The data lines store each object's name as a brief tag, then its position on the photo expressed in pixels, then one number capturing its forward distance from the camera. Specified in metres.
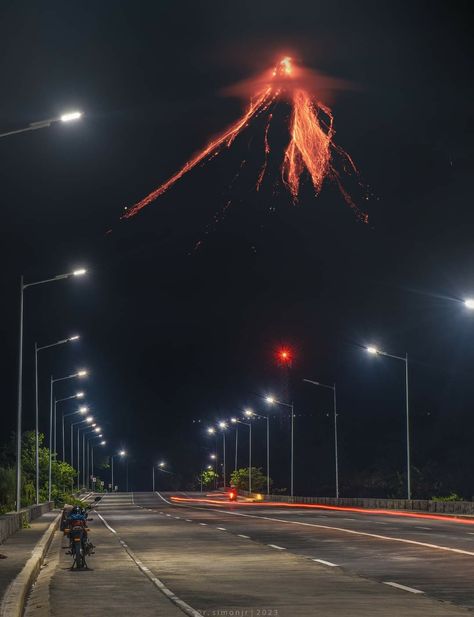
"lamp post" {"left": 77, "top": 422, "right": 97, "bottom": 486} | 151.65
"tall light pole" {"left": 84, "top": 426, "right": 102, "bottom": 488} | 177.32
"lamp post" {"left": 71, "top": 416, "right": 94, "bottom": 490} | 128.23
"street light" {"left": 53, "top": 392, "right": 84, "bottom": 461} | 91.00
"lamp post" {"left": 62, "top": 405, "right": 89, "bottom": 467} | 108.44
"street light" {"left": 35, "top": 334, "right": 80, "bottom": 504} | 64.33
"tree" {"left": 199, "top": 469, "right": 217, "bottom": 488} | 189.48
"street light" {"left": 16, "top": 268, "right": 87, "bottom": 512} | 43.81
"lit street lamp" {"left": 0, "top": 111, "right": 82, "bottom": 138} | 23.00
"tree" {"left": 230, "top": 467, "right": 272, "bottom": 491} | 143.75
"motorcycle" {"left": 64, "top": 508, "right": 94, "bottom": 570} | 24.67
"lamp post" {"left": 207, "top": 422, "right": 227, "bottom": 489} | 154.25
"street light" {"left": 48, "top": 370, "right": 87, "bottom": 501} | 76.22
